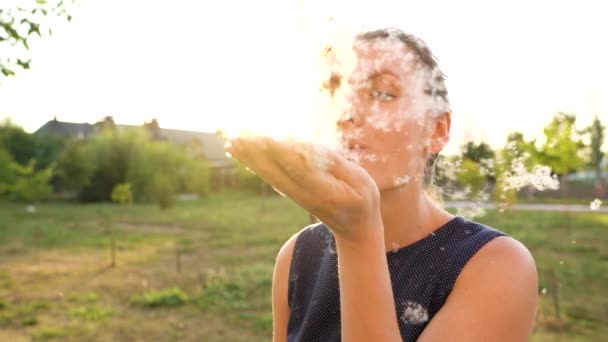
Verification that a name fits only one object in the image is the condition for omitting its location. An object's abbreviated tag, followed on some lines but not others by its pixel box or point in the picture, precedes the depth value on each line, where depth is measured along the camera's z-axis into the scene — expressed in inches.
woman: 42.5
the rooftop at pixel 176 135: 1559.8
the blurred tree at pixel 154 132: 1825.8
